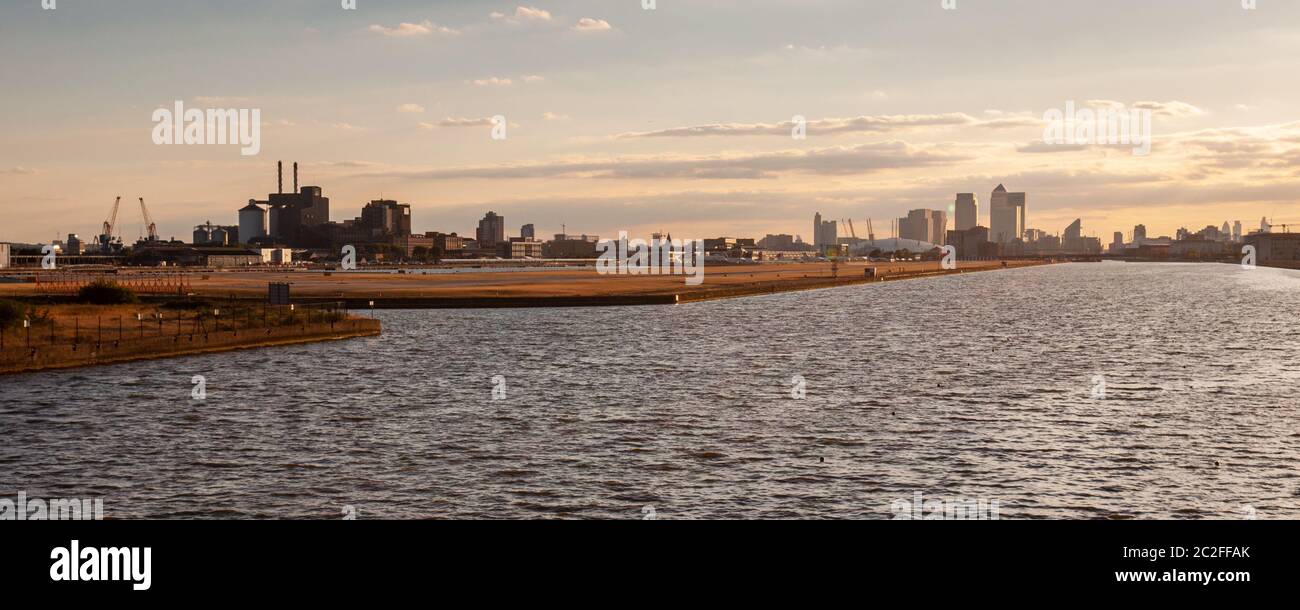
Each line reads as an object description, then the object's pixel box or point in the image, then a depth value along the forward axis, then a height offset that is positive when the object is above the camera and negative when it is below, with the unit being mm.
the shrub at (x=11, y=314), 75250 -2603
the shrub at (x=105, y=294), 100688 -1567
